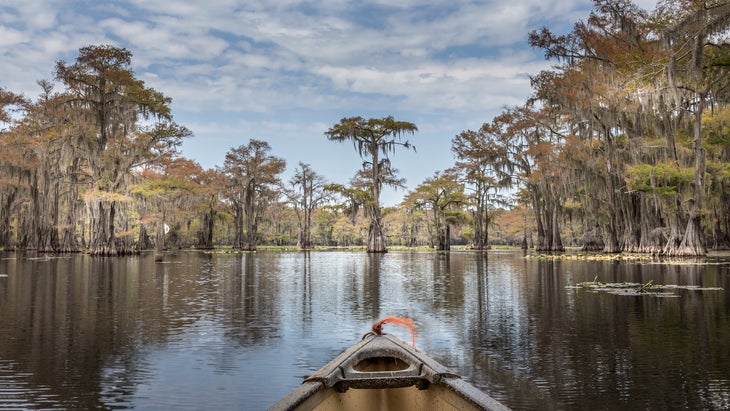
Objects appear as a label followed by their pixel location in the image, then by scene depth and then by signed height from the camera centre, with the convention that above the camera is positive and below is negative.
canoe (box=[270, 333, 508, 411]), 3.71 -1.21
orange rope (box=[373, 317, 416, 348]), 6.00 -1.11
